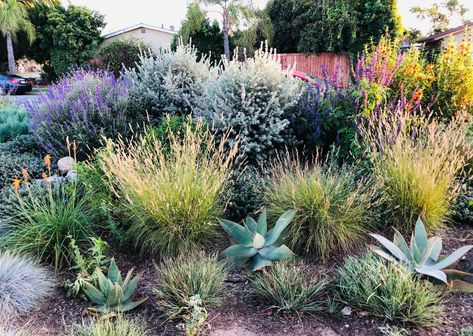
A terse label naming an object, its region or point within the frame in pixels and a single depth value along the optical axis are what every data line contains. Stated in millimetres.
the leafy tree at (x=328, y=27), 16250
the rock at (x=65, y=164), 4898
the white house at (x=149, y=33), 27352
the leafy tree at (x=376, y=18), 15898
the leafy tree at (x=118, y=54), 19377
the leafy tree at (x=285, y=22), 18105
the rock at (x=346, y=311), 2666
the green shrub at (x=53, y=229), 3160
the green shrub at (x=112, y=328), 2256
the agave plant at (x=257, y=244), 2955
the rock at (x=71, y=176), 4247
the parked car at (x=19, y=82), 22878
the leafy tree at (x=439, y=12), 37812
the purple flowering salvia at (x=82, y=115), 5527
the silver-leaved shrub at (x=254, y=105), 4850
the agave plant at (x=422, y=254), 2779
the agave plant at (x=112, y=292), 2623
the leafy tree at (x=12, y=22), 24984
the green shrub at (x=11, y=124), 6648
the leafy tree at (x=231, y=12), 19531
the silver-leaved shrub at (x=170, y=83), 6176
